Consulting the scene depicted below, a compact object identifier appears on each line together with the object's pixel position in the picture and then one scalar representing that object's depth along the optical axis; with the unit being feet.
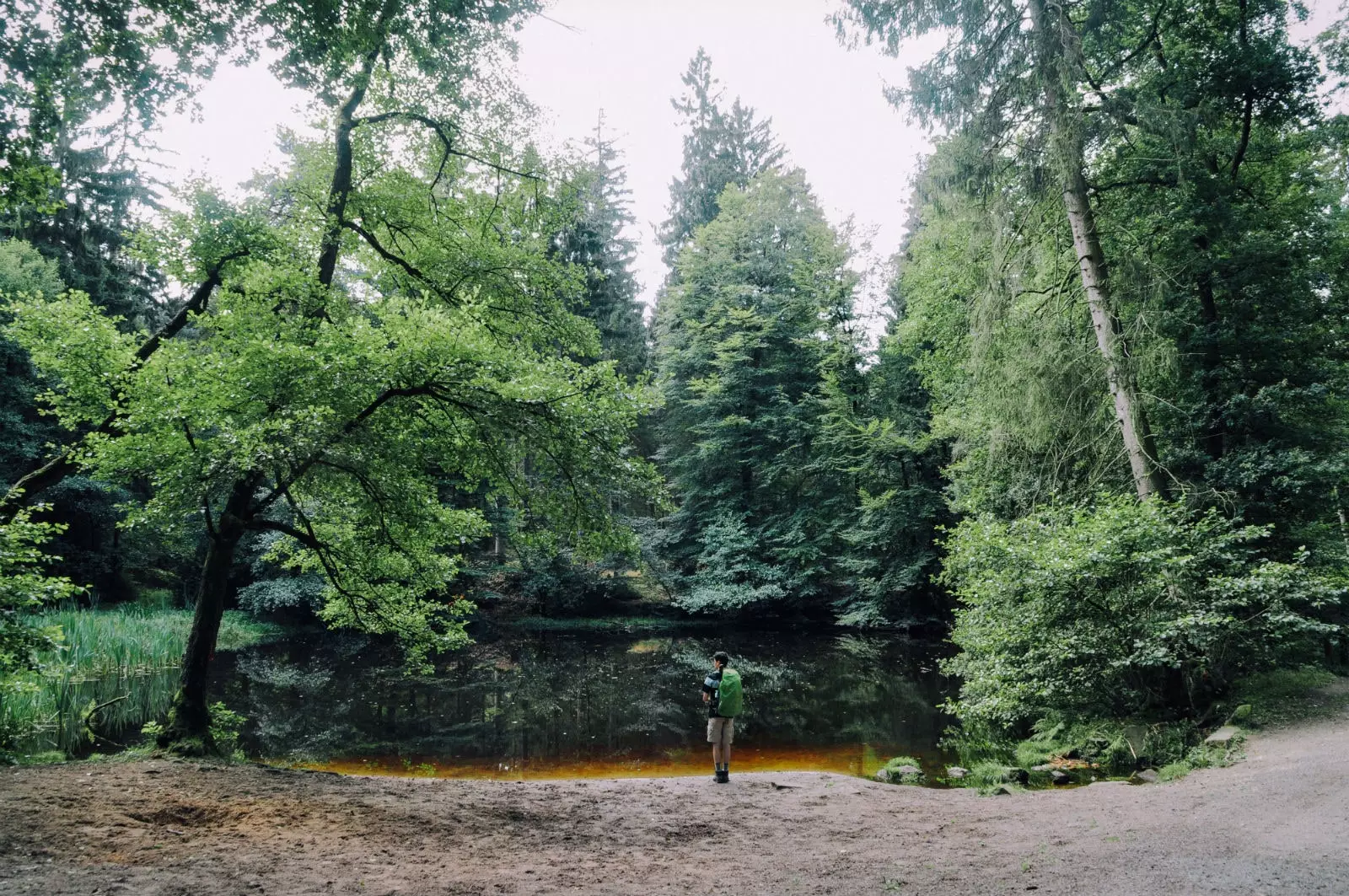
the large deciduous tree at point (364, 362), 21.16
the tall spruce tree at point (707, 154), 115.03
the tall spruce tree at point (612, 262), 94.53
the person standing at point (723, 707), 26.58
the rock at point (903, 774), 29.37
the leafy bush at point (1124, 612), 25.82
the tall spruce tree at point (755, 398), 82.79
